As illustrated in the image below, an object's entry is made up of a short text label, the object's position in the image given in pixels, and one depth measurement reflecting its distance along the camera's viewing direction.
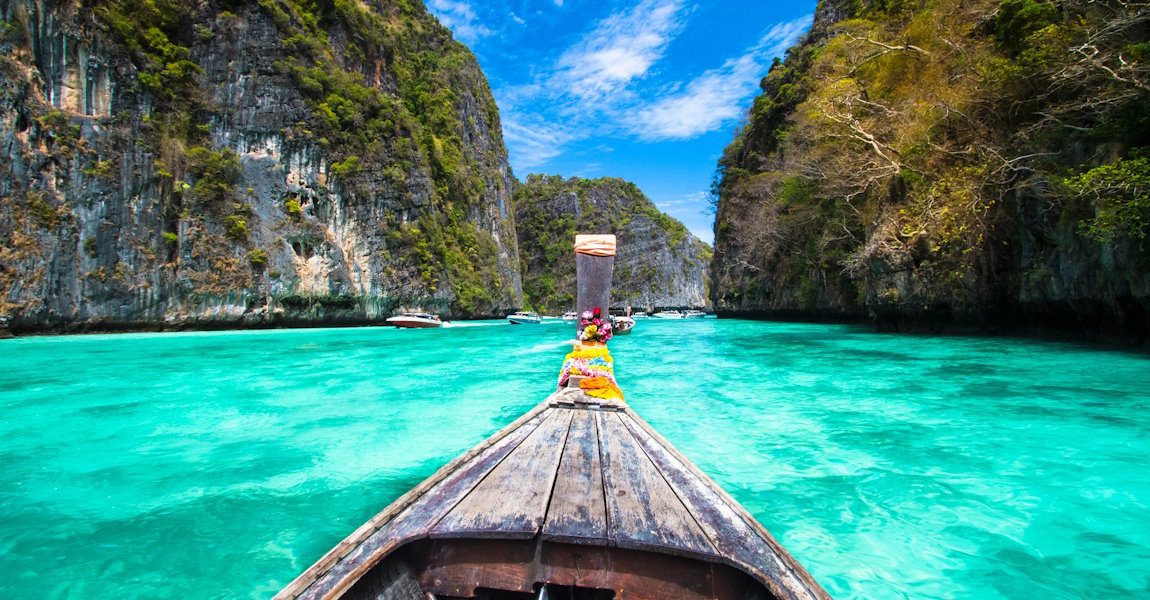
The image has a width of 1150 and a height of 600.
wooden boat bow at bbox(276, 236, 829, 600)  1.54
